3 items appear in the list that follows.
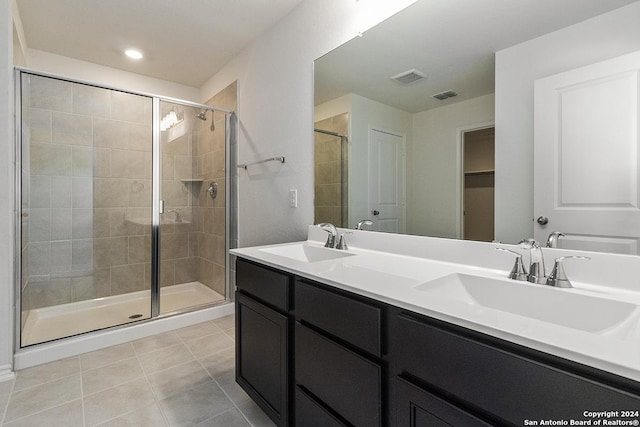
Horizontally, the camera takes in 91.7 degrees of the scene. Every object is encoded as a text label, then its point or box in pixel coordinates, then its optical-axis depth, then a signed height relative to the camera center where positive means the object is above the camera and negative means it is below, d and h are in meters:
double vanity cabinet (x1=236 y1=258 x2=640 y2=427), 0.54 -0.37
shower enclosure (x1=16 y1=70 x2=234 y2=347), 2.31 +0.05
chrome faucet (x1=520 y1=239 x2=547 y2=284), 0.95 -0.16
